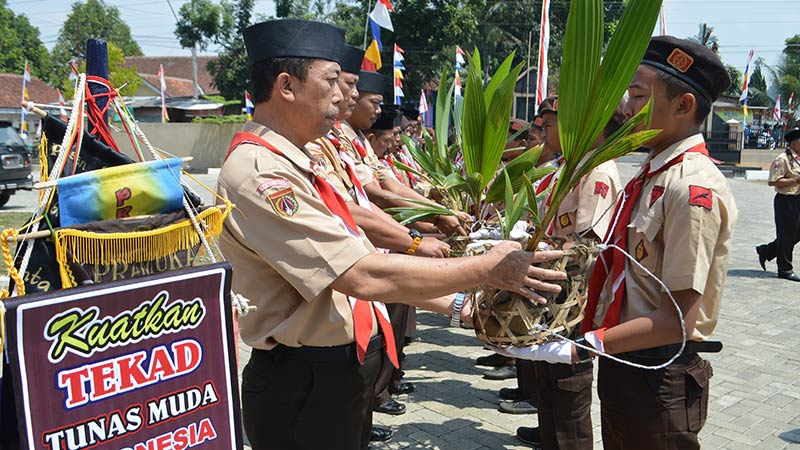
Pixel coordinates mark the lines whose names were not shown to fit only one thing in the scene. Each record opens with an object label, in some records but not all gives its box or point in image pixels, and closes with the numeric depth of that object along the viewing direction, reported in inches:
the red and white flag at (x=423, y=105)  728.3
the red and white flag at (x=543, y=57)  275.4
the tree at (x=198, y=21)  1210.6
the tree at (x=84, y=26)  2080.5
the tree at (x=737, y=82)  2261.0
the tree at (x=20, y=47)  2011.6
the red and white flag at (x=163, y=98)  1069.8
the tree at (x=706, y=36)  1375.5
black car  546.0
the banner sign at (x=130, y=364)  54.9
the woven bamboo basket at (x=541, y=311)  77.5
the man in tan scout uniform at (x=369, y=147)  156.1
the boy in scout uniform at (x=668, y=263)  81.1
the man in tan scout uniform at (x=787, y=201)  324.2
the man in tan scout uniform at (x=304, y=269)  76.0
